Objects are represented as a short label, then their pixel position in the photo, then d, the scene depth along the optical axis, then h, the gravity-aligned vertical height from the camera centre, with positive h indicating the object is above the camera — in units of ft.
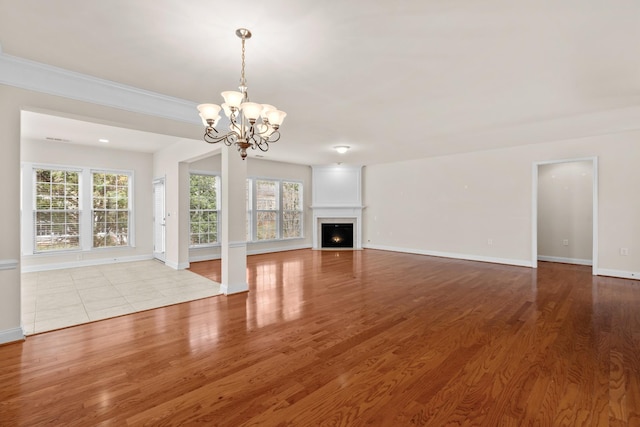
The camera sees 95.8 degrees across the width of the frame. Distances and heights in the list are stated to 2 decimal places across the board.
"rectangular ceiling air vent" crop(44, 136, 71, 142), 18.40 +4.79
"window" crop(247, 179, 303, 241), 26.40 +0.21
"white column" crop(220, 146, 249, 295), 14.16 -0.54
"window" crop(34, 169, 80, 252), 19.19 +0.16
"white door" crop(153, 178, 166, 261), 22.34 -0.63
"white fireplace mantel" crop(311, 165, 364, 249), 29.86 +1.46
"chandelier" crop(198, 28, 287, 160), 7.32 +2.61
